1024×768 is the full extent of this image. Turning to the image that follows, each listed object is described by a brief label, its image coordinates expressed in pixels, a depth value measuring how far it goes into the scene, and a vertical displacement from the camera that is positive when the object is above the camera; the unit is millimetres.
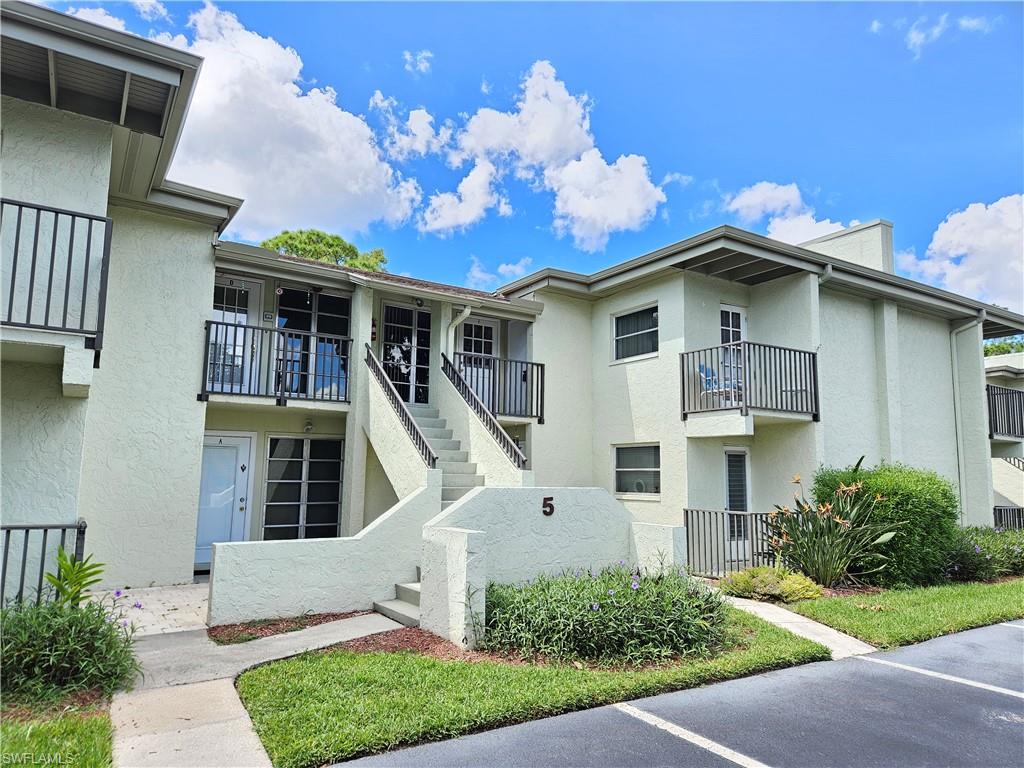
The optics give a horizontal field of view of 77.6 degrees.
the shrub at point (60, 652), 4969 -1579
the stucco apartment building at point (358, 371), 7109 +1765
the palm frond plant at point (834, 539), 10203 -1115
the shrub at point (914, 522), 10562 -848
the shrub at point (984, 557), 11484 -1556
